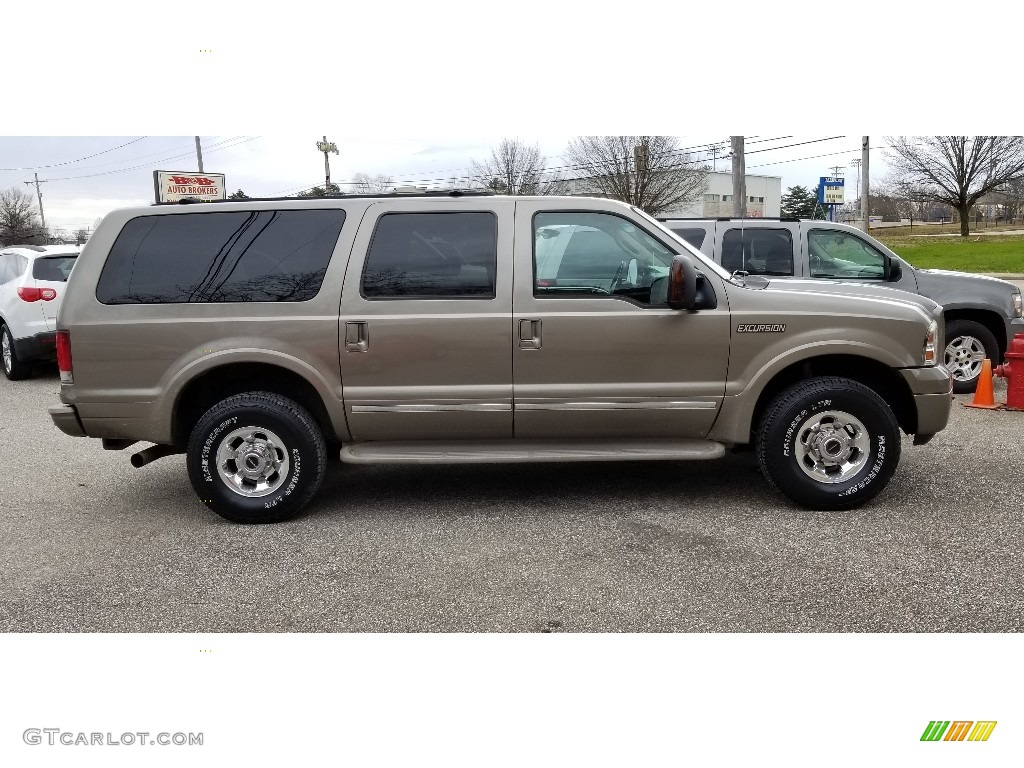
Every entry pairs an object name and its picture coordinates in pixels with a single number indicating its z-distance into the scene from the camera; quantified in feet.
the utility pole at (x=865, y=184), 81.82
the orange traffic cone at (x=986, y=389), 26.48
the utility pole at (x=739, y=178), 60.97
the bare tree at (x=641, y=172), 105.79
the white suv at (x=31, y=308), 35.83
